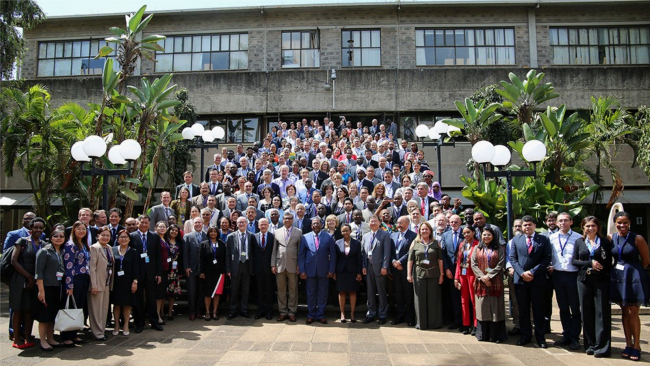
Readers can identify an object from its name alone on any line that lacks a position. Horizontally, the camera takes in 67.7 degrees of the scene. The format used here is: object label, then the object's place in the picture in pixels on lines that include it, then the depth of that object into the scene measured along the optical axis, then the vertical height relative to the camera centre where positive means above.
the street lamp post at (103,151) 8.72 +1.30
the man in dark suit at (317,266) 9.02 -0.81
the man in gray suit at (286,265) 9.14 -0.80
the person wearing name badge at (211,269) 9.19 -0.88
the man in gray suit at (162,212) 10.22 +0.23
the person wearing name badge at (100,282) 7.59 -0.94
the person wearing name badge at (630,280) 6.53 -0.79
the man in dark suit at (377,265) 8.89 -0.79
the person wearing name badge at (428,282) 8.45 -1.04
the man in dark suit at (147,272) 8.27 -0.86
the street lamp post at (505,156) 8.72 +1.24
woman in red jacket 7.88 -0.92
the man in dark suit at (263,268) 9.30 -0.87
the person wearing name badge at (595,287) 6.75 -0.92
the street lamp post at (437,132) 13.59 +2.60
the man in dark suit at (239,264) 9.23 -0.79
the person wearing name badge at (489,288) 7.44 -1.02
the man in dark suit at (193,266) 9.07 -0.81
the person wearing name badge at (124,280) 7.99 -0.95
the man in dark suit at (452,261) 8.43 -0.69
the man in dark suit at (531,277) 7.32 -0.83
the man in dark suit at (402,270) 8.87 -0.88
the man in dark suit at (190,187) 11.51 +0.88
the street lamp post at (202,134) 13.36 +2.47
